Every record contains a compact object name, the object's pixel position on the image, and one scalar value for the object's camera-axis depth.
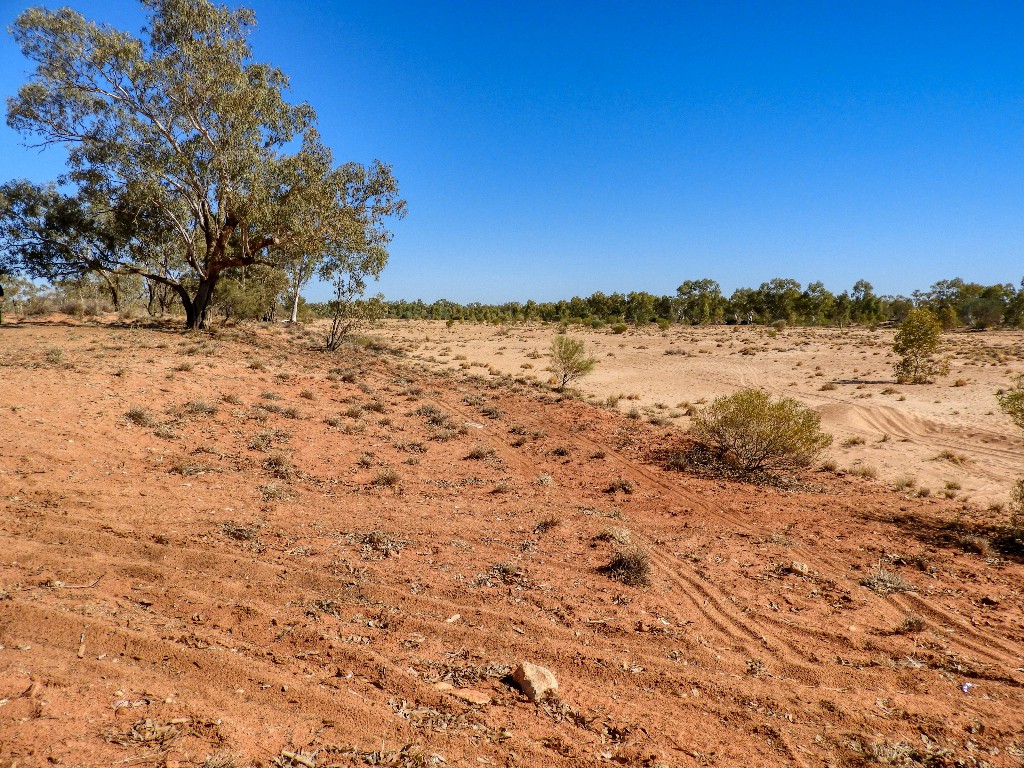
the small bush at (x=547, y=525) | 7.73
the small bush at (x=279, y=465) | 8.86
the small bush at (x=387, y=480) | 9.12
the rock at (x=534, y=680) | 3.88
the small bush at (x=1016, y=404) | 8.86
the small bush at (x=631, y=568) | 6.20
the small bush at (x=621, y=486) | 10.08
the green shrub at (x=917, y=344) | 26.36
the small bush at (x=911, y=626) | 5.37
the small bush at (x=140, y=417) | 9.85
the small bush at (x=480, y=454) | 11.54
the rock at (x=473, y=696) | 3.77
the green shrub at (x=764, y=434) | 11.32
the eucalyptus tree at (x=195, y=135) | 19.36
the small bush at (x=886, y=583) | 6.28
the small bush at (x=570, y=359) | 23.05
